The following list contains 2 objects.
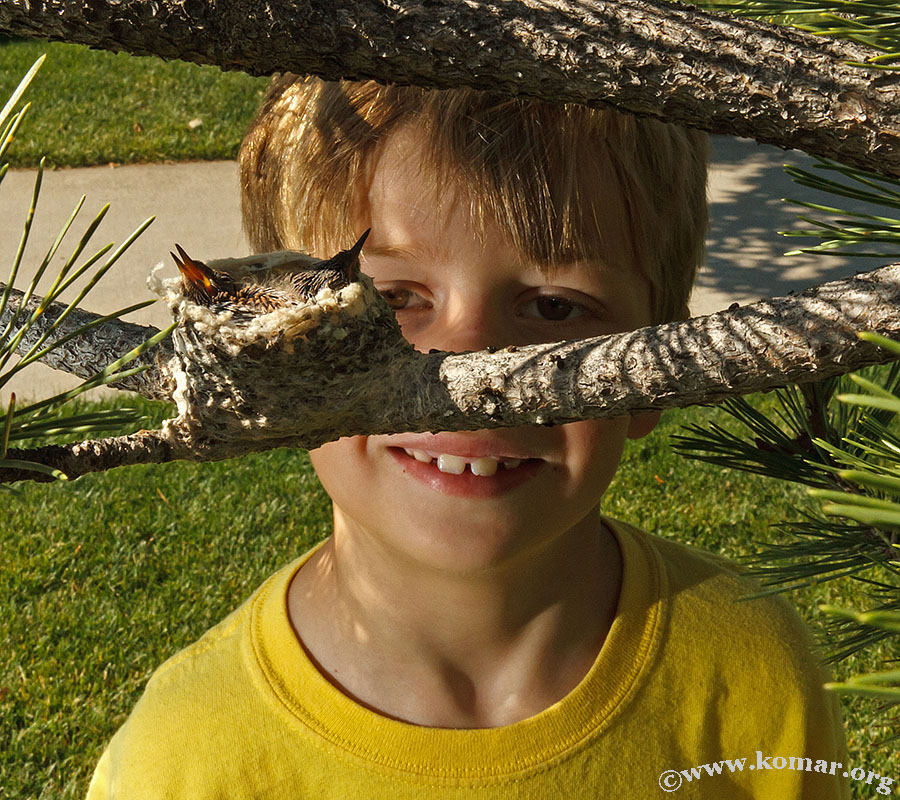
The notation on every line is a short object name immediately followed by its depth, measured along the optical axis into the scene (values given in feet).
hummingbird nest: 1.03
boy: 1.86
